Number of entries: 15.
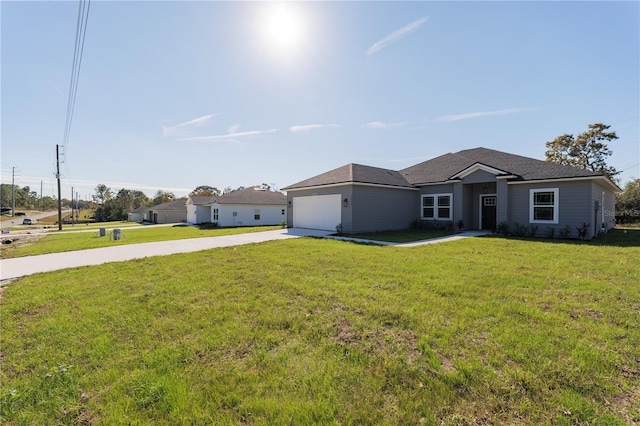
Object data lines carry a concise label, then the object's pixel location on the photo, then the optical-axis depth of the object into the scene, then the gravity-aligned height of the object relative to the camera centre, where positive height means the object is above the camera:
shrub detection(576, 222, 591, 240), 12.10 -1.04
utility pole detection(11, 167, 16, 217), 60.89 +7.58
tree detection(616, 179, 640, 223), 24.38 +0.21
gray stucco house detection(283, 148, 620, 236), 12.94 +0.66
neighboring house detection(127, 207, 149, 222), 47.51 -1.29
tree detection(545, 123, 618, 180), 27.73 +6.10
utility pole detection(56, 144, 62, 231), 27.10 +4.51
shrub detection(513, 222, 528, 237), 13.62 -1.11
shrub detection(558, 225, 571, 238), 12.59 -1.12
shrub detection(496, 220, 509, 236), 13.92 -1.04
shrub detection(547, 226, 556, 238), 13.02 -1.15
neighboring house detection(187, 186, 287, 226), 26.80 -0.12
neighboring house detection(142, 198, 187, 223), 39.06 -0.72
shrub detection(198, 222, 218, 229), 25.70 -1.71
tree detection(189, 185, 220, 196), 72.62 +5.26
